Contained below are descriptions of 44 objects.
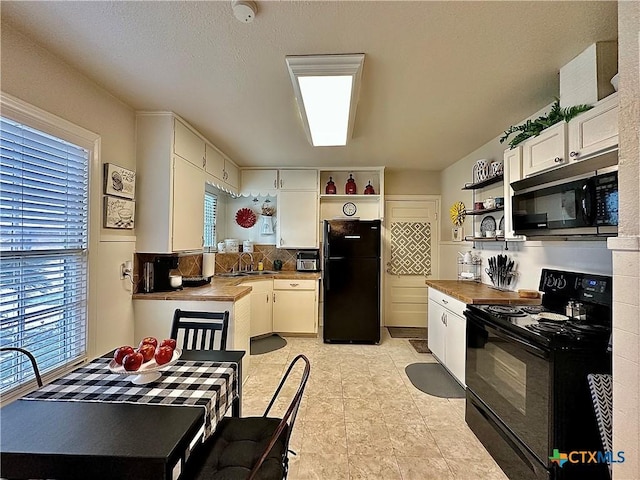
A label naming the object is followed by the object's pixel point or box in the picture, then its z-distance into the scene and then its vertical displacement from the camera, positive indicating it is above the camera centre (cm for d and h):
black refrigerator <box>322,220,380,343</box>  406 -43
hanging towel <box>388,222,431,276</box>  485 -9
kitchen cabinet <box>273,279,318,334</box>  431 -91
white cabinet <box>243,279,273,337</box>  405 -89
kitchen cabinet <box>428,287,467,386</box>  268 -87
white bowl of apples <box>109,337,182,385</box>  137 -55
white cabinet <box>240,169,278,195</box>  464 +92
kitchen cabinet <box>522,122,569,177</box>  182 +60
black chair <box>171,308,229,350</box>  198 -56
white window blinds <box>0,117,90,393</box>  160 -5
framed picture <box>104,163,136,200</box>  230 +47
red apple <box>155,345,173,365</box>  144 -54
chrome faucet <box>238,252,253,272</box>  476 -37
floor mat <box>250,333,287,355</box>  383 -135
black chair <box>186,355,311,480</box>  120 -90
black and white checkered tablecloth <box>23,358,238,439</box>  126 -65
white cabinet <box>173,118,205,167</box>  277 +95
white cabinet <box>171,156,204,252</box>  280 +35
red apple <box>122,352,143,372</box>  135 -54
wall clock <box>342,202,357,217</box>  478 +51
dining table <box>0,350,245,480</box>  93 -65
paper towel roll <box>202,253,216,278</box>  344 -26
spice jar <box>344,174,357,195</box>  459 +82
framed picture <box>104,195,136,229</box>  231 +23
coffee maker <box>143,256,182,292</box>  272 -29
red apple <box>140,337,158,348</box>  153 -51
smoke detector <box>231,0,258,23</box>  140 +109
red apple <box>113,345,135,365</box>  142 -52
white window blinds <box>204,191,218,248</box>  440 +34
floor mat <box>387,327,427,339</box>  442 -135
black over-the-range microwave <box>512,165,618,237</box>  147 +20
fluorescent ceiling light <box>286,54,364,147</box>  184 +104
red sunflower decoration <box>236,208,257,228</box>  478 +37
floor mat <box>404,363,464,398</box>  279 -136
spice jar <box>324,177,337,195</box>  460 +81
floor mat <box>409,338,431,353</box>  382 -134
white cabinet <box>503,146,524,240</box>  229 +50
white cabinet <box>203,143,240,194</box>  351 +92
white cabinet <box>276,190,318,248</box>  457 +34
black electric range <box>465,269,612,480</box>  147 -72
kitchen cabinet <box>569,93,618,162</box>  150 +60
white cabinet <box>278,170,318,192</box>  459 +93
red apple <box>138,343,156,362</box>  144 -52
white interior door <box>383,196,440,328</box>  485 -20
